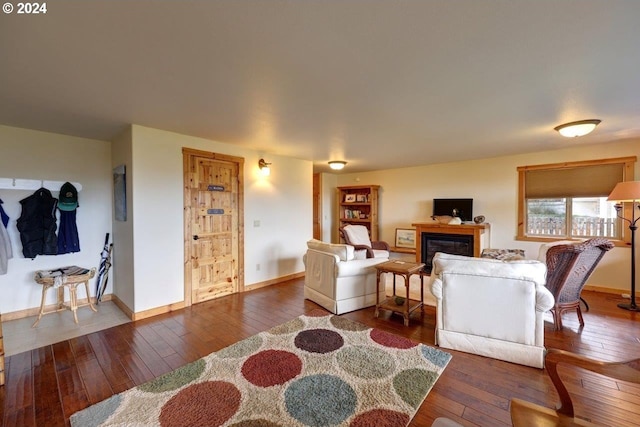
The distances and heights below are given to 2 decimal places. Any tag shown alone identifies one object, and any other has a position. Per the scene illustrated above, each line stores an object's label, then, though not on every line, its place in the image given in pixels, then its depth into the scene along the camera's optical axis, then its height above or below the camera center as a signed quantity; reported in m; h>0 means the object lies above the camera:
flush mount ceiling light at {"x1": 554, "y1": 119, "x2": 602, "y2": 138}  3.15 +0.95
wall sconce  4.74 +0.76
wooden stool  3.23 -0.85
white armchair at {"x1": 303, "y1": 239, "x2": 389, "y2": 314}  3.52 -0.97
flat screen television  5.63 +0.01
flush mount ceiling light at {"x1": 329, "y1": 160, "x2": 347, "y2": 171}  5.61 +0.95
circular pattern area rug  1.75 -1.37
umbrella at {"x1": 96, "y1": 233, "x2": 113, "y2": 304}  4.01 -0.89
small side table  3.20 -1.02
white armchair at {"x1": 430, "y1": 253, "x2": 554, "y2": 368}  2.32 -0.91
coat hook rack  3.30 +0.35
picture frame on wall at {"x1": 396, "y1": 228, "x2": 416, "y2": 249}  6.55 -0.75
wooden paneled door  3.90 -0.25
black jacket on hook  3.42 -0.18
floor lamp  3.48 +0.02
